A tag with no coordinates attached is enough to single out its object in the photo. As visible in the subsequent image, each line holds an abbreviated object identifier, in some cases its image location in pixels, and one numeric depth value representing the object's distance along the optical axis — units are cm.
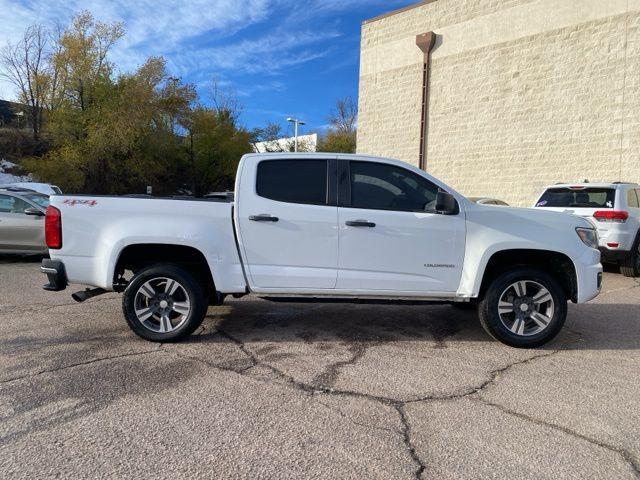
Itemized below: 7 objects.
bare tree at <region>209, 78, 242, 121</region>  4456
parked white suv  891
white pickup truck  475
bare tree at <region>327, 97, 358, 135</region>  5725
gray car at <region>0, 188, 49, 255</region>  987
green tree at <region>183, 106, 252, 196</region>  4031
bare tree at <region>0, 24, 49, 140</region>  3836
